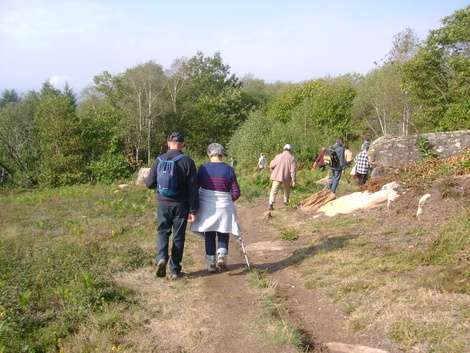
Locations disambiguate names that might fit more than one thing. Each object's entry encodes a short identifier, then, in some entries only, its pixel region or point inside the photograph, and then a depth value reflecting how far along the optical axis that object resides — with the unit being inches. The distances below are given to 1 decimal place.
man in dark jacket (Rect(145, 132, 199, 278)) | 214.8
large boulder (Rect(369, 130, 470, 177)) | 408.8
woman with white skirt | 225.9
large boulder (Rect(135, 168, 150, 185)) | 827.4
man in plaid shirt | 457.0
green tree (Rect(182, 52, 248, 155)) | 1391.5
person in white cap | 424.8
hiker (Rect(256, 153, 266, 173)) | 871.7
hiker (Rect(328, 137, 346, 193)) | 445.7
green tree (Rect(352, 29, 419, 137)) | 1061.1
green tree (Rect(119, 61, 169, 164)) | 1170.9
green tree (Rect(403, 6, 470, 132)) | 749.3
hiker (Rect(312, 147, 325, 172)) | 756.3
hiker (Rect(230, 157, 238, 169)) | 1011.2
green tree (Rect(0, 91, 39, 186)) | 1164.5
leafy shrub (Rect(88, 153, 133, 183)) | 1087.6
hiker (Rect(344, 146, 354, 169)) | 473.7
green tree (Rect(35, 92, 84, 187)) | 1080.8
